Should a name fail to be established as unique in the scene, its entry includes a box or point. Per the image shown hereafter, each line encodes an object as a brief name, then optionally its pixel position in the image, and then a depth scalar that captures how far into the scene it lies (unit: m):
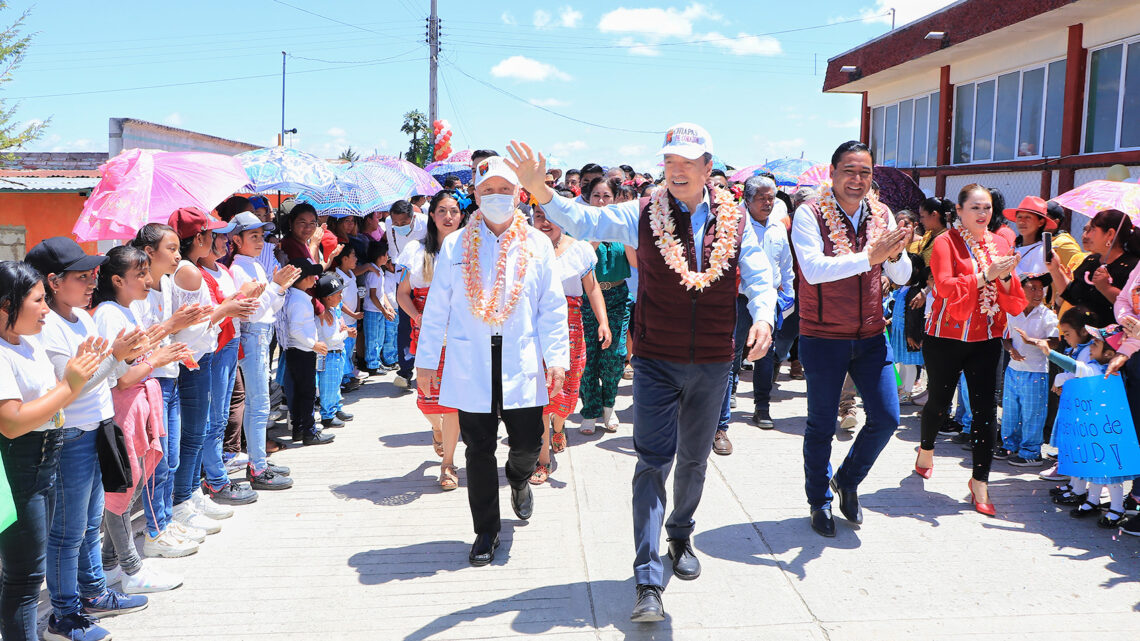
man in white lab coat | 4.37
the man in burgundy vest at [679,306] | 3.89
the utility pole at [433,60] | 26.53
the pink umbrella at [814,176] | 8.93
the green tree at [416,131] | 57.86
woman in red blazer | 5.03
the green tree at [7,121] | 22.36
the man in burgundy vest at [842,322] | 4.69
